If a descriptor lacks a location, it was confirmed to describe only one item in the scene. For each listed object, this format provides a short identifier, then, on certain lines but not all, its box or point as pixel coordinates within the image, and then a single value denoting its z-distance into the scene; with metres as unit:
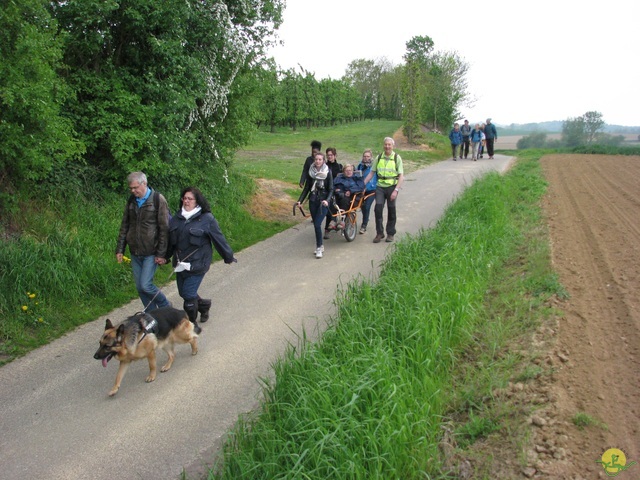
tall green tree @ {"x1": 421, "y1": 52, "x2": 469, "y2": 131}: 39.56
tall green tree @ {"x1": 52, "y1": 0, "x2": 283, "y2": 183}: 8.48
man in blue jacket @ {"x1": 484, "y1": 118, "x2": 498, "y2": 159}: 23.50
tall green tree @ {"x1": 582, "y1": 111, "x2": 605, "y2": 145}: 34.75
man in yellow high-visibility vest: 9.79
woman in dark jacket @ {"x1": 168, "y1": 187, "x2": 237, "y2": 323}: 5.88
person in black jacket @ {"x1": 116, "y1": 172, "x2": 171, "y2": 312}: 5.79
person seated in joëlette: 9.98
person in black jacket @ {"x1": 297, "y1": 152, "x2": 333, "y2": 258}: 9.08
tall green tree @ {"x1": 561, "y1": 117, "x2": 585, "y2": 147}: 34.16
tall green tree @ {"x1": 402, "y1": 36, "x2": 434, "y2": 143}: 29.62
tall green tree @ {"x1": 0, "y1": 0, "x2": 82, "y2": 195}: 6.41
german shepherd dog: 4.68
